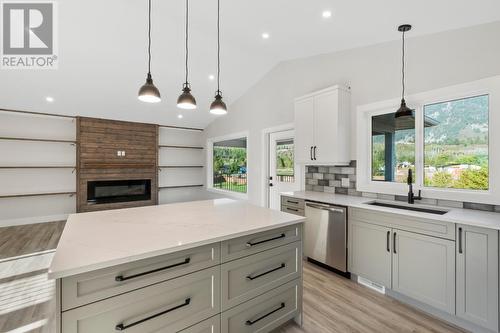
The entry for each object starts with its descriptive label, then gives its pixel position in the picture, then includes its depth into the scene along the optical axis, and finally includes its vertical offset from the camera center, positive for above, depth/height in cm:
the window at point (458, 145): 234 +25
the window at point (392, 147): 290 +26
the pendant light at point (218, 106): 233 +61
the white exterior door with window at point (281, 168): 435 -2
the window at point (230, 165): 591 +4
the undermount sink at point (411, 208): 238 -46
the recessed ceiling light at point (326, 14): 254 +170
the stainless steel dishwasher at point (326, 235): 277 -87
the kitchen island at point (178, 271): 108 -59
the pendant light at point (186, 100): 210 +61
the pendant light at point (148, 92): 190 +61
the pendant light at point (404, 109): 255 +65
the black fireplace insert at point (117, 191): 572 -65
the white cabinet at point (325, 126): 320 +59
